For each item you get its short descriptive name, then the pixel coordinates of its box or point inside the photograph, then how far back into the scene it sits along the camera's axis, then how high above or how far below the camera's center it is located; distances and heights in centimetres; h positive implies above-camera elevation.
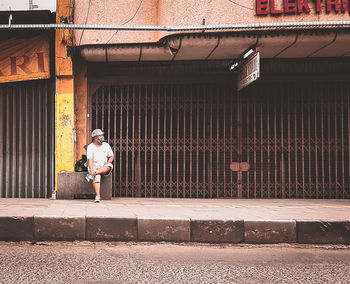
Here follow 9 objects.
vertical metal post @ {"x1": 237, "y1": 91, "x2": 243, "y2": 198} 883 +15
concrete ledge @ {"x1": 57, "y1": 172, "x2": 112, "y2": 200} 805 -80
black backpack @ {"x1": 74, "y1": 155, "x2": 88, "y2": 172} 819 -35
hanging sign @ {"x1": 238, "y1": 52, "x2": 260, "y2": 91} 685 +155
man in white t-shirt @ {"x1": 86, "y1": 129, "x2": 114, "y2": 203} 770 -21
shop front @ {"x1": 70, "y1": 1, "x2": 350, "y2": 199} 881 +54
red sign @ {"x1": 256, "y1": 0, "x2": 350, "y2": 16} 728 +281
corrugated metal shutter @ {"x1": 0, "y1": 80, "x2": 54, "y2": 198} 888 +25
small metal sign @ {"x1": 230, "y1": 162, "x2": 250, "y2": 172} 887 -45
